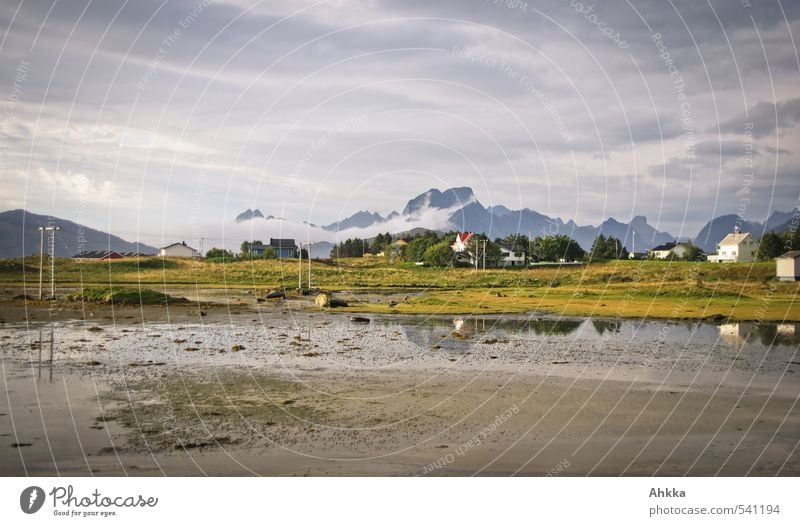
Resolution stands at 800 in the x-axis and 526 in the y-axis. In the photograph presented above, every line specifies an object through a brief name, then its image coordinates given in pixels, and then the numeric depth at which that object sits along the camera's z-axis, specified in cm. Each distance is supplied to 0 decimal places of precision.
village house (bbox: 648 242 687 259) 12438
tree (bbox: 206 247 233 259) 14159
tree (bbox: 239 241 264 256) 16488
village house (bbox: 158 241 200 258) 16762
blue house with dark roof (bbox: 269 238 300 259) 18738
